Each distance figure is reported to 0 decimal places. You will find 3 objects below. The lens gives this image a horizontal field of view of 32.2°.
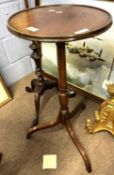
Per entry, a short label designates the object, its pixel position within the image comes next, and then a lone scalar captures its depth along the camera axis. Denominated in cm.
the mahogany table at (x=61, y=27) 91
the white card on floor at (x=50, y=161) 130
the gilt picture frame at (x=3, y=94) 181
